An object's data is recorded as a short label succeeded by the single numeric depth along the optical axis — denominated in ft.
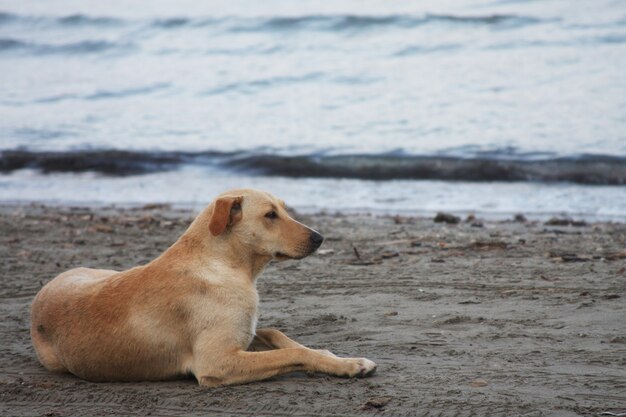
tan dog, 33.14
